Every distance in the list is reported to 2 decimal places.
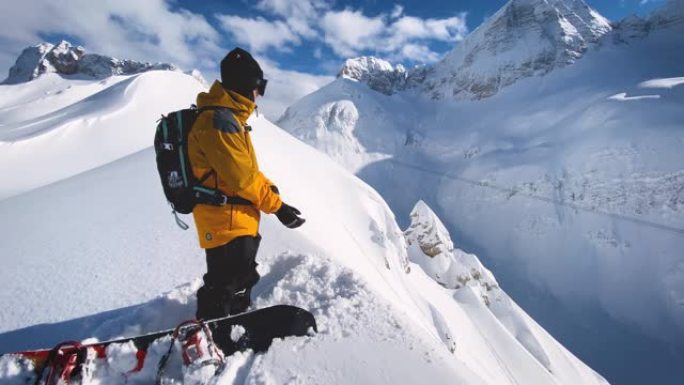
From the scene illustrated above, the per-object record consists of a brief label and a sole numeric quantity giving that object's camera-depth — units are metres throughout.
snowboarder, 2.45
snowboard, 2.12
